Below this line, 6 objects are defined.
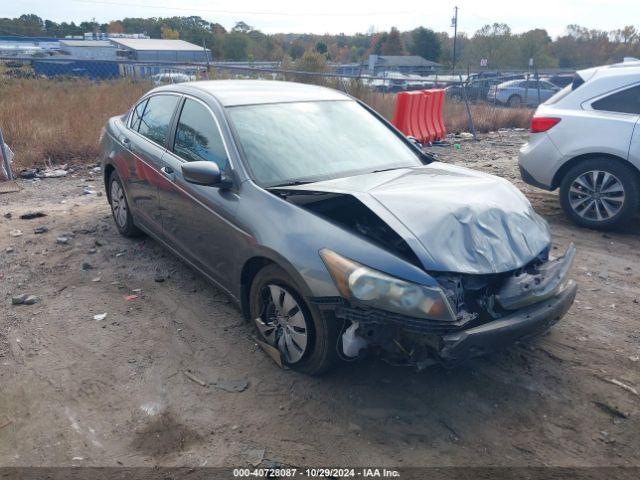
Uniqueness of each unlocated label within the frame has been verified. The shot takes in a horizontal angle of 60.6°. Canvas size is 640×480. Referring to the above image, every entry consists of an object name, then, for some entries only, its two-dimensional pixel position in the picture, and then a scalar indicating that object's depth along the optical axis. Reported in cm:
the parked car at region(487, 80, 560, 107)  1741
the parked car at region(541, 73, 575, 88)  2565
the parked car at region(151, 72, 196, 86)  1280
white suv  614
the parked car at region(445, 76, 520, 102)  1573
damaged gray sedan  300
